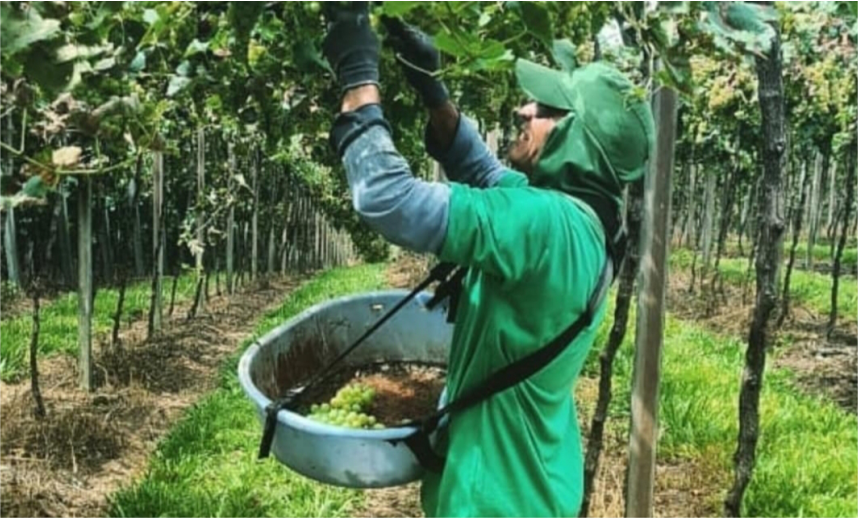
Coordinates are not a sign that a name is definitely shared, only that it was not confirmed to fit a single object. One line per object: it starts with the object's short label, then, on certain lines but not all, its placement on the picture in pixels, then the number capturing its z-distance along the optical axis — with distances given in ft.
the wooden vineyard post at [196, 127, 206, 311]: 30.36
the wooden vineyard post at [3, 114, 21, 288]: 33.91
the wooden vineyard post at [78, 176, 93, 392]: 18.93
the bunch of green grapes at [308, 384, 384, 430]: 5.82
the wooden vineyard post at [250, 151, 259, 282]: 39.60
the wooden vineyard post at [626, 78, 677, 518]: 8.59
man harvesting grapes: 5.01
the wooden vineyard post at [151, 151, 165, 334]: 23.63
